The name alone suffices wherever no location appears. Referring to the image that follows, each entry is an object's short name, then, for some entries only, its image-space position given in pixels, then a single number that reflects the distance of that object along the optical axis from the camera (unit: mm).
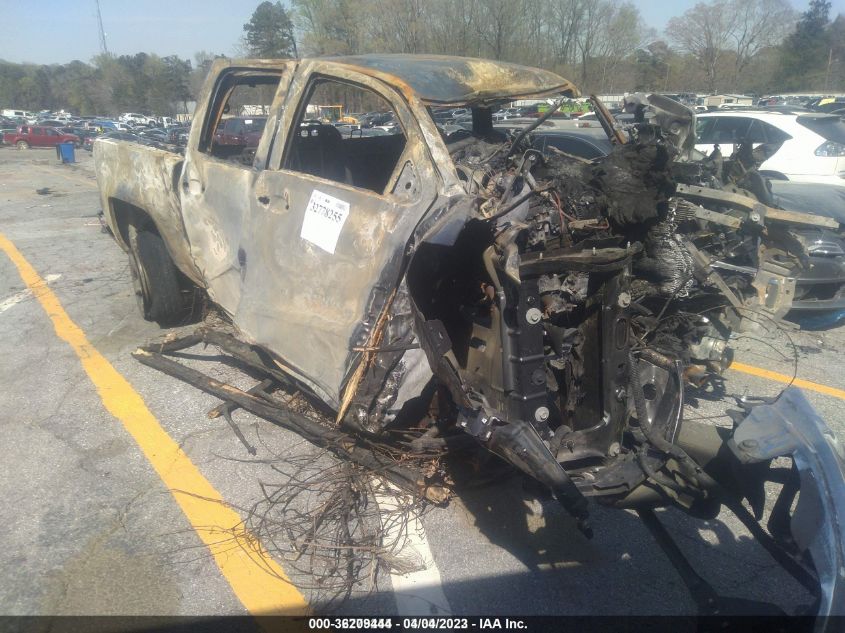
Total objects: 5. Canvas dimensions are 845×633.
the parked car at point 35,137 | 31516
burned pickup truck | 2234
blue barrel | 21031
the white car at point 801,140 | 8492
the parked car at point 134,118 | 42075
